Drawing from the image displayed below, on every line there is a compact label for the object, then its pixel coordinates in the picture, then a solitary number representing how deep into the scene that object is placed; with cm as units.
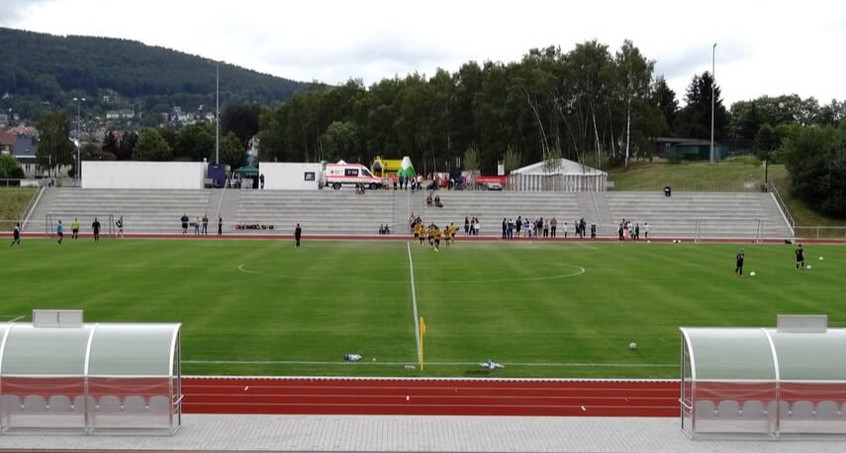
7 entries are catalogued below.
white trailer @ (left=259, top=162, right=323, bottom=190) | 8138
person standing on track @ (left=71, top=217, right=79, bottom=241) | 5675
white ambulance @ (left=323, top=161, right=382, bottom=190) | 8588
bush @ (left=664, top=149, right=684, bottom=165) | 10369
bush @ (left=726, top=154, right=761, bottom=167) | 9409
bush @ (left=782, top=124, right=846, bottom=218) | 7081
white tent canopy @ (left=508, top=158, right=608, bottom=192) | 8531
